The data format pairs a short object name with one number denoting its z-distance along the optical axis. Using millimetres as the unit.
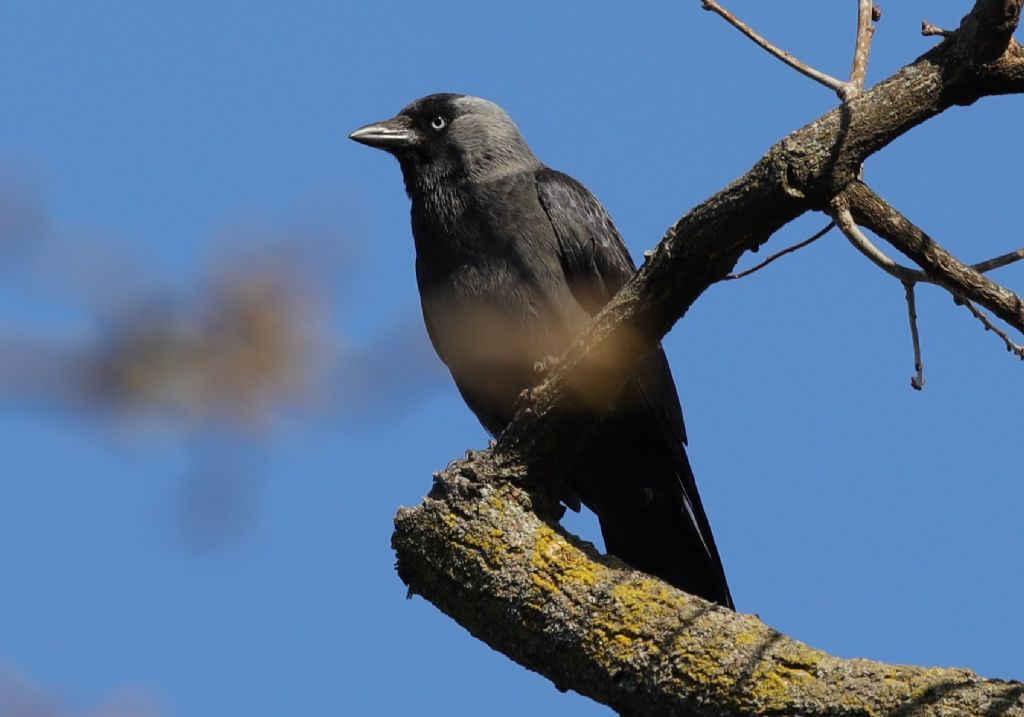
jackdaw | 11094
